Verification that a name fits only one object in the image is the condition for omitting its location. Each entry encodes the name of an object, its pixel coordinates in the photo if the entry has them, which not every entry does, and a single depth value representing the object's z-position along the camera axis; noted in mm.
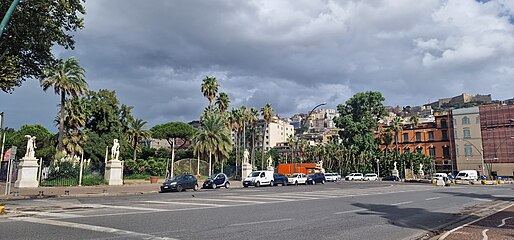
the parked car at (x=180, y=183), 28750
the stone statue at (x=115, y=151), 34656
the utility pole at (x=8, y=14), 10969
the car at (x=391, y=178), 65206
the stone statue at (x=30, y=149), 29219
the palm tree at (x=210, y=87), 60562
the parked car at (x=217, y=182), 33875
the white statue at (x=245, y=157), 48725
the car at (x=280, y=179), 39562
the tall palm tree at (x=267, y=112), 70875
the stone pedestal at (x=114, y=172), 35031
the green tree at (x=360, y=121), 79250
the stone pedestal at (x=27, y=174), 28984
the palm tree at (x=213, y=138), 51375
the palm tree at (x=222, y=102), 64812
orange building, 90812
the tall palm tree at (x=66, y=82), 39938
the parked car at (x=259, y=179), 36688
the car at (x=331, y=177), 60597
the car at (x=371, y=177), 67812
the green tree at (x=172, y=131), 82438
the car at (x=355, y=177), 67562
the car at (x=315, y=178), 44009
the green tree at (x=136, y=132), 64431
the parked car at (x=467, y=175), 60797
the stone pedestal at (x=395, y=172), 69062
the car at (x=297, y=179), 42125
